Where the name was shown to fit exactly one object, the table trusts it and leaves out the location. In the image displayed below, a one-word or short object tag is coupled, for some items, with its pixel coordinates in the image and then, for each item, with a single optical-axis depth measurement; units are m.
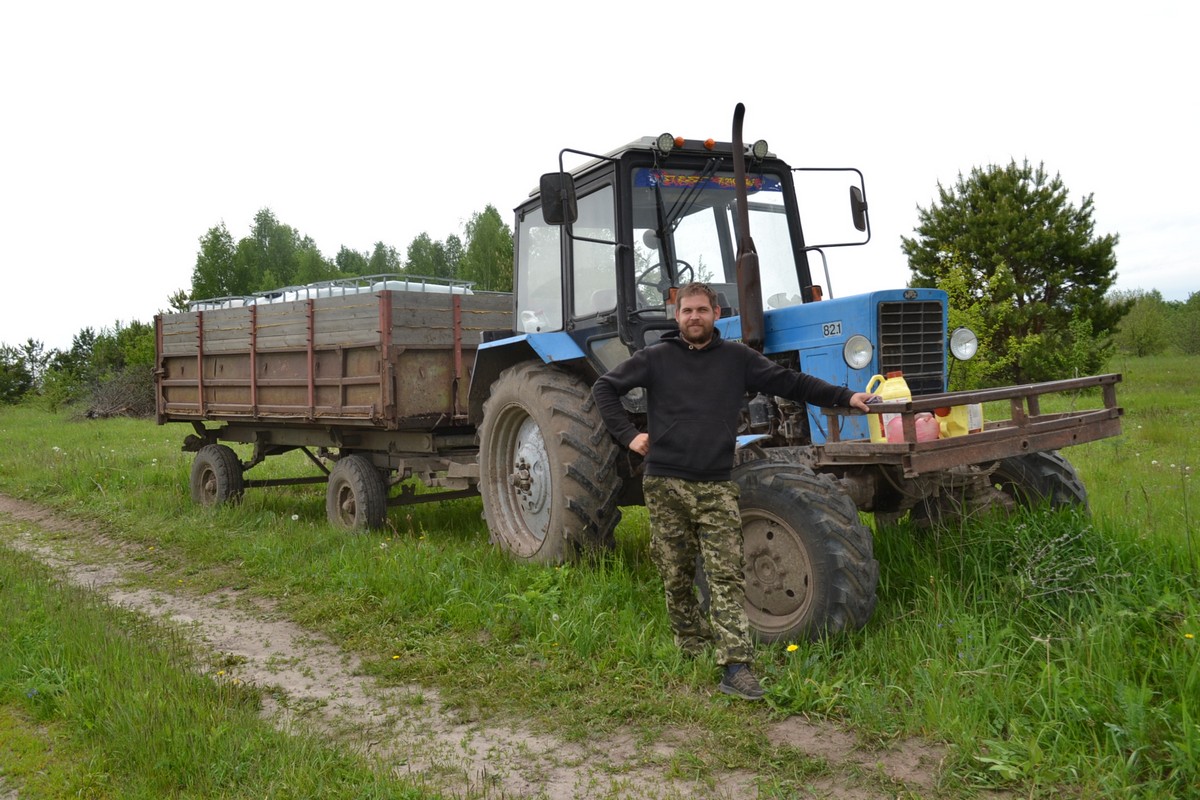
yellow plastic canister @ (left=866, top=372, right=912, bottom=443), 4.32
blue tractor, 4.14
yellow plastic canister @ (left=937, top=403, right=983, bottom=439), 4.54
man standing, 4.09
